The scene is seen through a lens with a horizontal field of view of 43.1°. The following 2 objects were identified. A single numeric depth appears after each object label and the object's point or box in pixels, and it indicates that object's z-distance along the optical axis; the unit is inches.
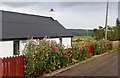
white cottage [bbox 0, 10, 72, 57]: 422.8
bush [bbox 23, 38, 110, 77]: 267.6
